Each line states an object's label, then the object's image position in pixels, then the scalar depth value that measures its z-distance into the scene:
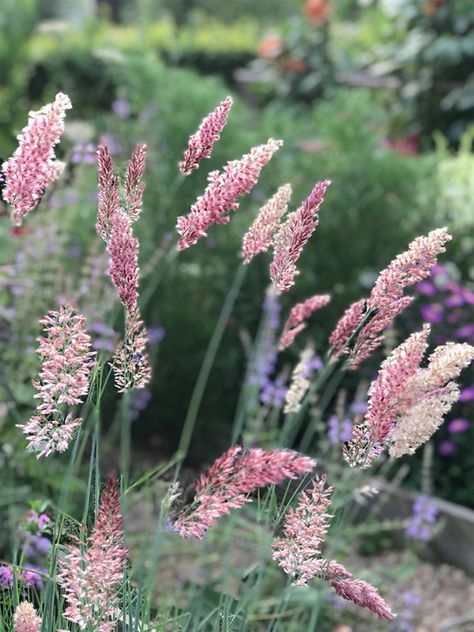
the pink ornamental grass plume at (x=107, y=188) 1.10
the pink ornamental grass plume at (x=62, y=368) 1.08
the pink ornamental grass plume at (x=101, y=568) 1.05
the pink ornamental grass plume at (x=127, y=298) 1.07
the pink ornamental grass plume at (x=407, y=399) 1.04
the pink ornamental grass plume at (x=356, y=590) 1.11
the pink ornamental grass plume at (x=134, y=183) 1.13
